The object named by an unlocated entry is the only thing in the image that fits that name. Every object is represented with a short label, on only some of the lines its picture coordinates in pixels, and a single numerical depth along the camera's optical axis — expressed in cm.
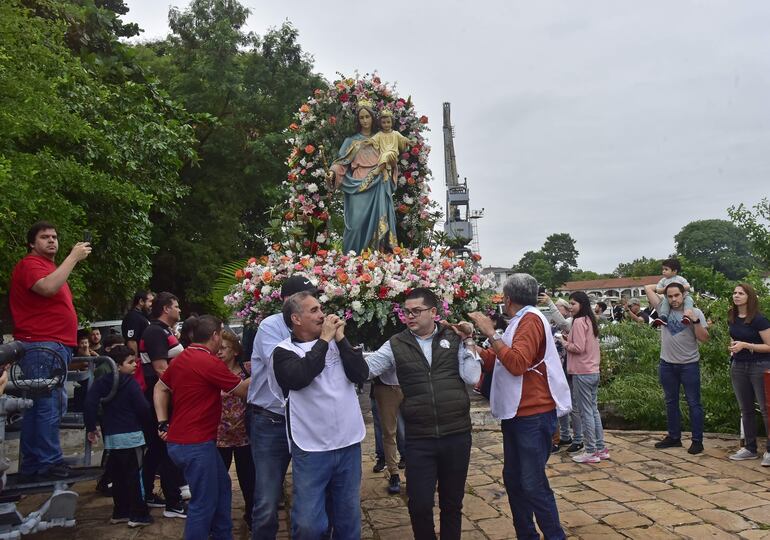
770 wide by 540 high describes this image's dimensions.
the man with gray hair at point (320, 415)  360
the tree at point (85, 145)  688
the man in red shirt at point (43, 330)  456
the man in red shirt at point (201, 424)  418
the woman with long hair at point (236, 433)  499
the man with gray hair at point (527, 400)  409
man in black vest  392
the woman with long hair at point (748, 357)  642
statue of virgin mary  647
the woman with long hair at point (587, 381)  680
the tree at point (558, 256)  9100
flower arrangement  505
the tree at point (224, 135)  1775
